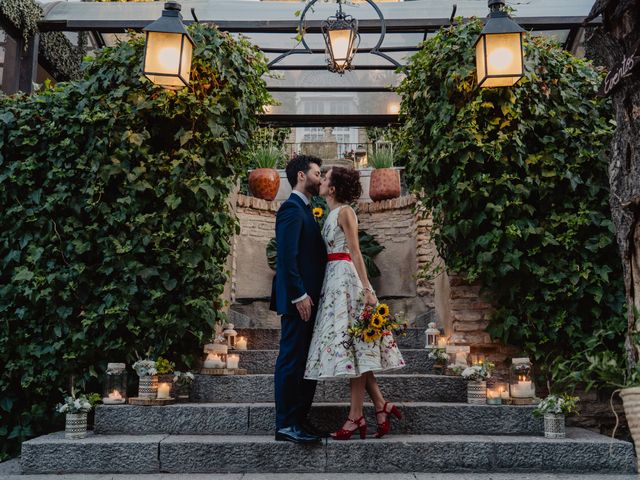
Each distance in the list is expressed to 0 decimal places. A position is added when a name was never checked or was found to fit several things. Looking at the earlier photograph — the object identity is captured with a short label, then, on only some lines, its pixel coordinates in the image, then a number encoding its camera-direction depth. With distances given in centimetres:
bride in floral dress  354
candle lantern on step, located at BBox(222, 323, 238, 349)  498
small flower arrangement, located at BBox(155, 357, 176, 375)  408
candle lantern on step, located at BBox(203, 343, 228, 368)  444
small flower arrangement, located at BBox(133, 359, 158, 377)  400
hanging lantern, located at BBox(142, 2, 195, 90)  393
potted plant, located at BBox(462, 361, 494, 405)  405
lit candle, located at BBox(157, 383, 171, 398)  403
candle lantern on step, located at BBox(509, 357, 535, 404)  403
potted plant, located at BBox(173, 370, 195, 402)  416
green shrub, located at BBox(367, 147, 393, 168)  805
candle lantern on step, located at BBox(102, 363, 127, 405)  401
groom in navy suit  351
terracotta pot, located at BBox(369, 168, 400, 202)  788
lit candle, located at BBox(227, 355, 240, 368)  450
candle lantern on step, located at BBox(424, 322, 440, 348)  498
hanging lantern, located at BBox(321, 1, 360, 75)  456
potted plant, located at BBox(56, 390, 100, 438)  365
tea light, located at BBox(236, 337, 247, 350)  505
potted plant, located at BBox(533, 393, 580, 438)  363
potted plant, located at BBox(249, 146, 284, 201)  782
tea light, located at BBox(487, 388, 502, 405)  399
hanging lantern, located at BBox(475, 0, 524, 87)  398
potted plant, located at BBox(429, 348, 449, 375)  461
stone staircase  343
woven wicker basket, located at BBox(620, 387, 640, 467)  153
